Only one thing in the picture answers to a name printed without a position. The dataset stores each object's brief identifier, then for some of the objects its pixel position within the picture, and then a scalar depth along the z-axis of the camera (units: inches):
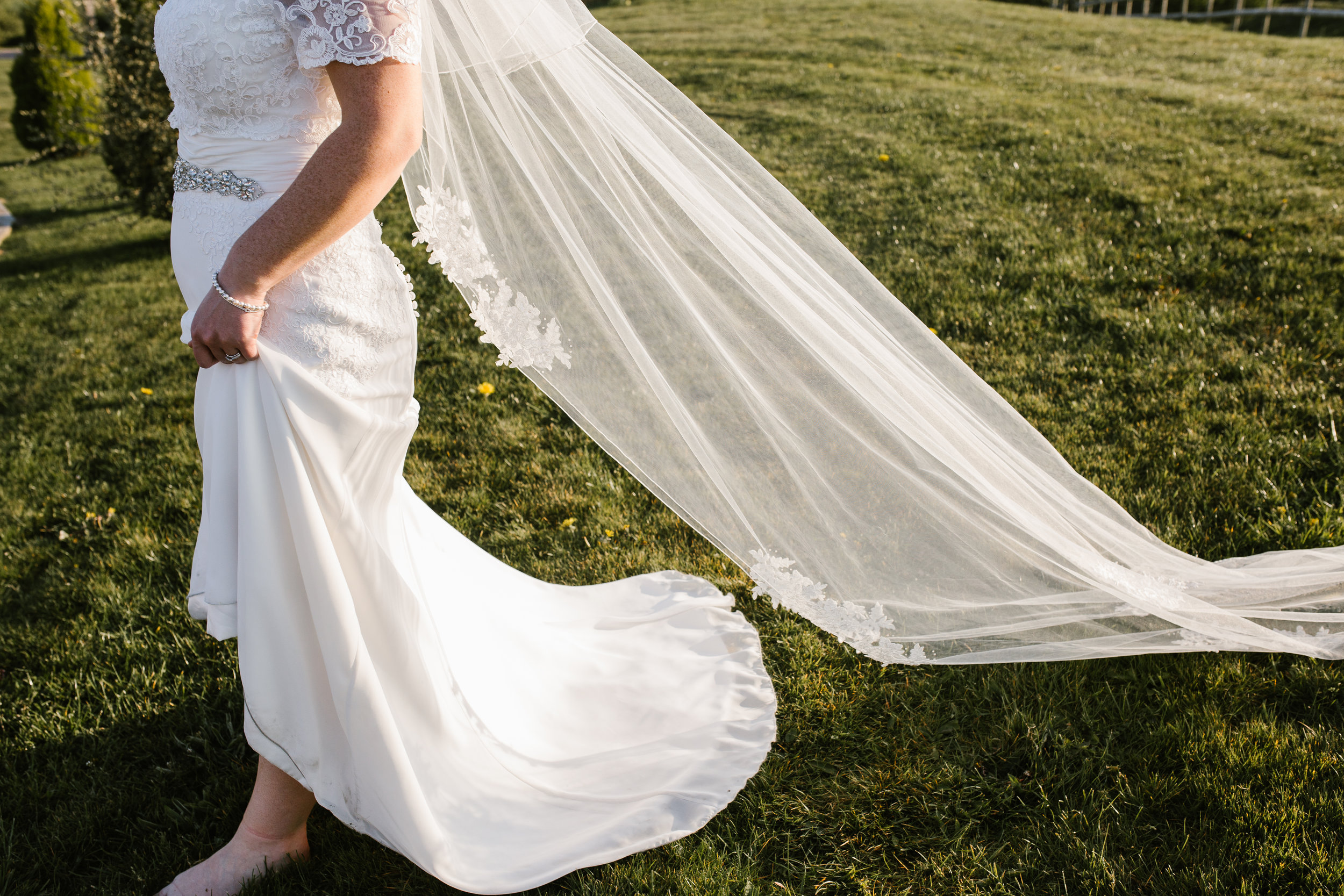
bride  76.2
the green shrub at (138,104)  331.9
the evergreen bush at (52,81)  560.1
